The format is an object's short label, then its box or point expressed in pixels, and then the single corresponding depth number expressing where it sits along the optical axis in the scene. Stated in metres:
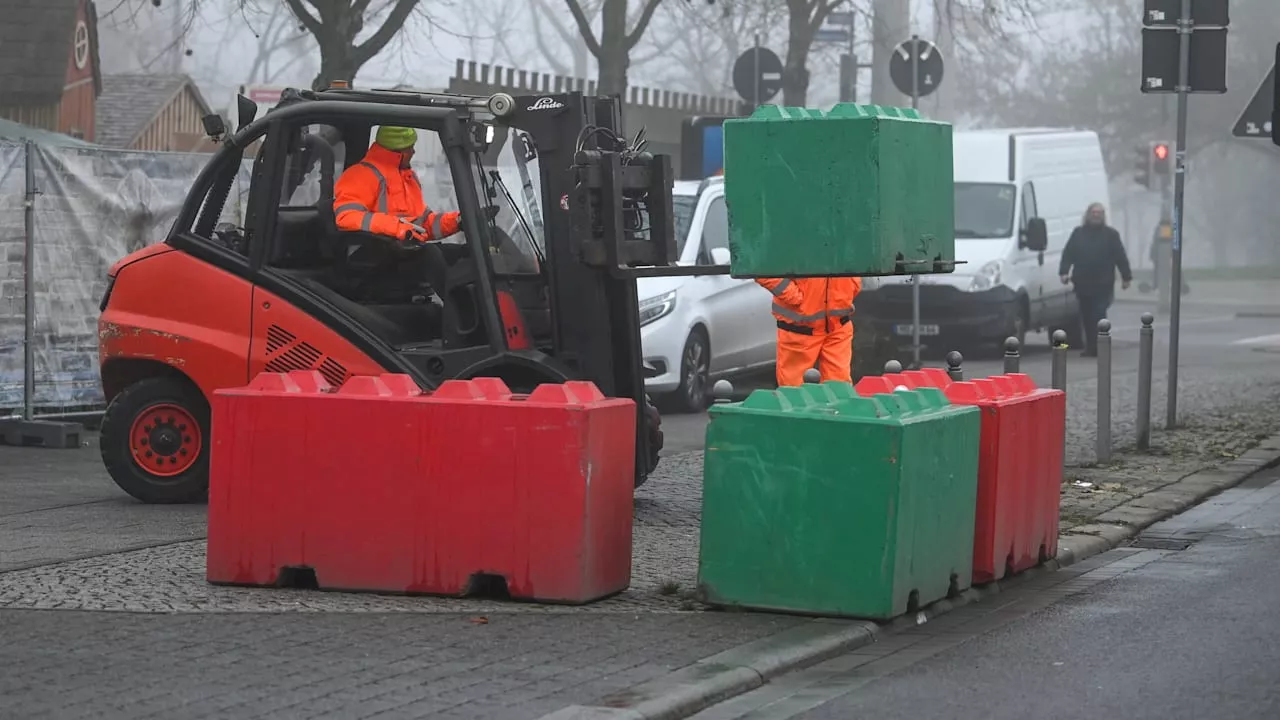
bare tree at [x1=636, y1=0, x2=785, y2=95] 75.19
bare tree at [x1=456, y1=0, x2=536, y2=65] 88.75
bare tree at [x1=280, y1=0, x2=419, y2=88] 22.00
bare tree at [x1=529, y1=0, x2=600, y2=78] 82.00
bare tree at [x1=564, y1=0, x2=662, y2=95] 27.23
